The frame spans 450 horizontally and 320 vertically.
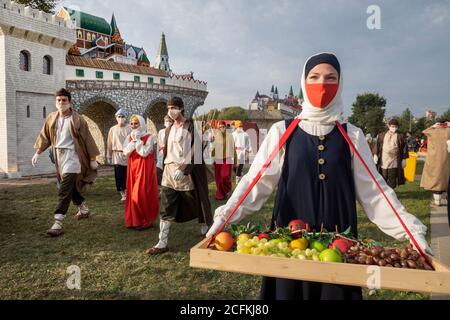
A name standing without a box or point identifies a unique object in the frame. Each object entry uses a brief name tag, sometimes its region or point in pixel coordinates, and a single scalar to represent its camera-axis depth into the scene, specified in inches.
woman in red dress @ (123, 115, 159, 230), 239.3
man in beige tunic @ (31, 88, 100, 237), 222.0
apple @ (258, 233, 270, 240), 85.0
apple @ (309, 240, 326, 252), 79.3
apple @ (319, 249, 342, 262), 71.9
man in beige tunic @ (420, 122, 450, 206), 297.3
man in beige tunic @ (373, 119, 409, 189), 323.3
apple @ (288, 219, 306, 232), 85.9
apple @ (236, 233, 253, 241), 83.2
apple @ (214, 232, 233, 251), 80.7
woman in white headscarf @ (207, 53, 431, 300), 88.1
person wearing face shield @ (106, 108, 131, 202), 332.5
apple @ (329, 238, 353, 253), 76.5
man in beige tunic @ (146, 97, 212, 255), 189.2
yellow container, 451.2
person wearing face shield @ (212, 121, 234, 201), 360.8
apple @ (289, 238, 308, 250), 80.2
